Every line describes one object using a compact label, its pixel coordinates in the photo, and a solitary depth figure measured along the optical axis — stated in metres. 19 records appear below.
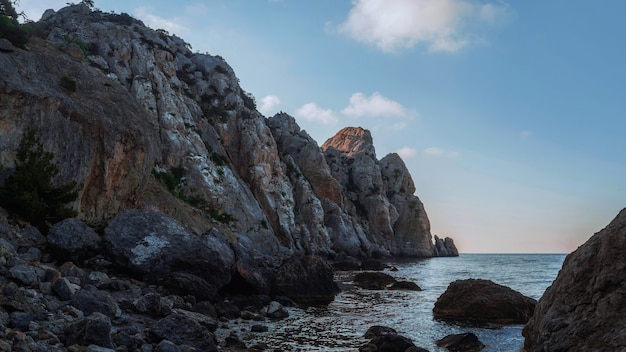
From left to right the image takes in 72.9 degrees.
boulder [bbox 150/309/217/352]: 10.55
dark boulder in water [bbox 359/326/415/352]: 12.26
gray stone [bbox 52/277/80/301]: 11.12
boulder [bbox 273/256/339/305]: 22.72
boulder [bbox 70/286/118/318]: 10.80
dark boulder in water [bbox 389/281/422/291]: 29.78
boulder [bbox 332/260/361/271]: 48.32
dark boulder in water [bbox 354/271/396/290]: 30.19
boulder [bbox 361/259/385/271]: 48.86
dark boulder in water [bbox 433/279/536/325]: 17.94
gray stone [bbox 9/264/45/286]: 11.18
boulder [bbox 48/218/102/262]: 16.34
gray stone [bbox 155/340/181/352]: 9.37
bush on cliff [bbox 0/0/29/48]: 26.59
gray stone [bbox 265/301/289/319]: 17.27
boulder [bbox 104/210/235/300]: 17.61
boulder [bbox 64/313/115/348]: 8.01
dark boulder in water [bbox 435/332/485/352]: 13.16
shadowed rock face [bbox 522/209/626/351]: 8.18
